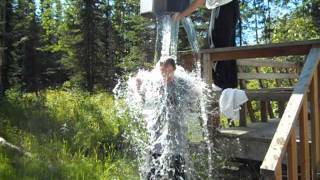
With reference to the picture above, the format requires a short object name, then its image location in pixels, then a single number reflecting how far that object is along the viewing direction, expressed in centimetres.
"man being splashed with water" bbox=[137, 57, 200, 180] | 363
